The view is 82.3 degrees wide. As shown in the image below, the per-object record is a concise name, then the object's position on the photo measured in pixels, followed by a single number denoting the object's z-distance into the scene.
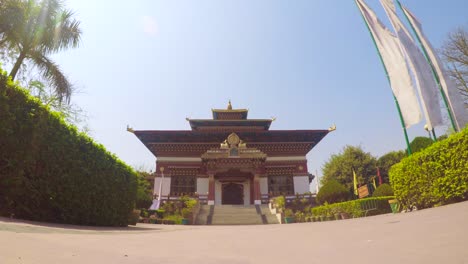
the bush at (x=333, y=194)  18.70
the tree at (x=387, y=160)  36.03
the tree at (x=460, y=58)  19.64
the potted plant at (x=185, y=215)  17.20
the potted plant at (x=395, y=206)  10.18
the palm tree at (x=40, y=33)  12.88
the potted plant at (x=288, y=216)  17.09
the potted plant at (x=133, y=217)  10.37
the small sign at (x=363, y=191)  16.77
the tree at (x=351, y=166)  36.81
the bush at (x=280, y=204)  18.71
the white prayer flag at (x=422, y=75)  8.88
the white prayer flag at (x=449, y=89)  9.09
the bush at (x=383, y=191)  16.48
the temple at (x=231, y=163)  23.62
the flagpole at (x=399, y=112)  9.52
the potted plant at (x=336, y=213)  15.91
